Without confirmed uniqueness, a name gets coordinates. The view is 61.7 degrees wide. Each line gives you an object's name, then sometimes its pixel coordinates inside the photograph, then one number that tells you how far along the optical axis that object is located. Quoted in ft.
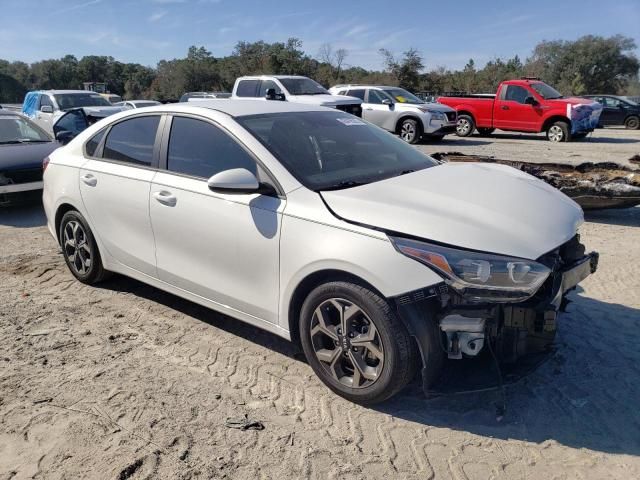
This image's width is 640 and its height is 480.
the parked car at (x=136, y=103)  72.19
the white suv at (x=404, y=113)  55.47
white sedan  9.18
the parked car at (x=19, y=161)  25.68
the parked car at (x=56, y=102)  47.19
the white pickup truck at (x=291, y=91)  48.24
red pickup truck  56.59
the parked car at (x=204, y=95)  72.71
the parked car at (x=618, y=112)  76.23
